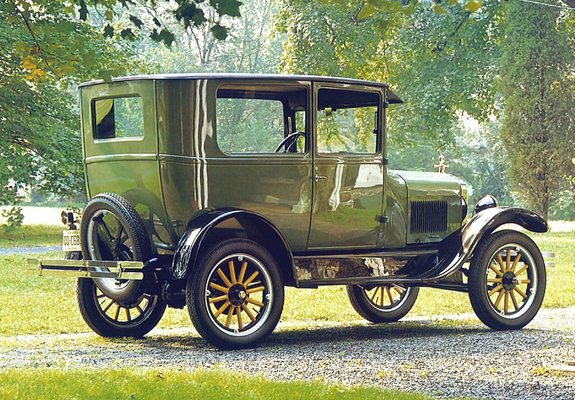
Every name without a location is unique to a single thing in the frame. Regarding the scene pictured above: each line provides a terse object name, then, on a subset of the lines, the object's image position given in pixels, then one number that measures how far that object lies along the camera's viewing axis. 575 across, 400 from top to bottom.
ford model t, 12.86
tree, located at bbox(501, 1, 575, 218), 49.26
